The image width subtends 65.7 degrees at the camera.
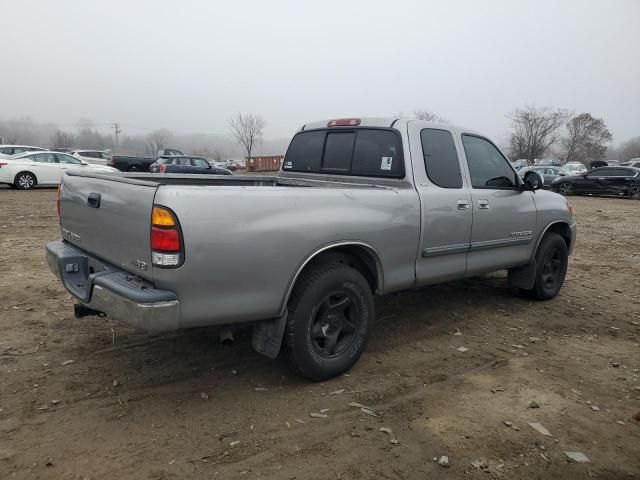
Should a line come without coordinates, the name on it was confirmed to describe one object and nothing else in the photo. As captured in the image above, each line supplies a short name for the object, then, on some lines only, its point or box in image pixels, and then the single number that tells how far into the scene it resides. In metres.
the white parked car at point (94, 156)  27.33
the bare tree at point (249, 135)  80.84
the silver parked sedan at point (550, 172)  26.55
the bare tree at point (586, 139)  81.44
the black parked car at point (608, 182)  21.55
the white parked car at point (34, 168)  17.14
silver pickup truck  2.76
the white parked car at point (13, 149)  21.23
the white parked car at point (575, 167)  35.60
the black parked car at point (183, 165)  23.91
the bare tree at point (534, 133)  74.75
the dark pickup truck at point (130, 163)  28.20
